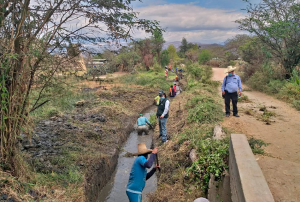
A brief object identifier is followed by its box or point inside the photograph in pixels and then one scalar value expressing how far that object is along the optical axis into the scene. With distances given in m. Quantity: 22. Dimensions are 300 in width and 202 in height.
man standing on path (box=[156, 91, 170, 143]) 8.67
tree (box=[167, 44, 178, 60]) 53.41
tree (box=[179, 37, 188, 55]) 68.62
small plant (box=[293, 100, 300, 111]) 10.23
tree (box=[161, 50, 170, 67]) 42.94
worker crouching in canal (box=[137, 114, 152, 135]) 11.48
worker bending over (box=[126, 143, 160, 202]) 4.81
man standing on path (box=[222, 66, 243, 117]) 8.27
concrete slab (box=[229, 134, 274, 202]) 3.04
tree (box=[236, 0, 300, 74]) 14.03
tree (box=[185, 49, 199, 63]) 43.79
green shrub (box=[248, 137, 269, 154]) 5.16
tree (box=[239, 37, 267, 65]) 19.86
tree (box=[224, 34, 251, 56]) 33.70
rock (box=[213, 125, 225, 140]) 6.43
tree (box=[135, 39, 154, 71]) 39.00
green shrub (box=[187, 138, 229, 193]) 4.98
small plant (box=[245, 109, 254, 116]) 9.34
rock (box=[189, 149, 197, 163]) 6.18
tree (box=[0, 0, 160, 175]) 4.59
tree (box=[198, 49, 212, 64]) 44.03
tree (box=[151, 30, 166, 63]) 41.90
